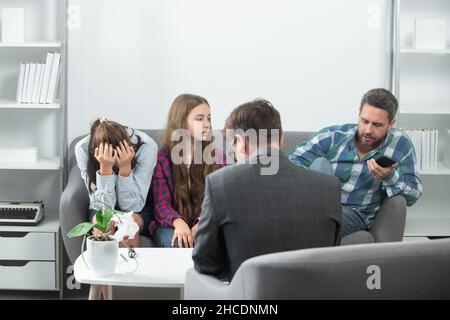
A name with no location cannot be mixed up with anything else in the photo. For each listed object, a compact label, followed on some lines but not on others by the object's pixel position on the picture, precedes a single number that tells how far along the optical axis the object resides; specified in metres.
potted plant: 3.07
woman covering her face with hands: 4.00
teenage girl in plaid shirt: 4.13
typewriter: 4.47
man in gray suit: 2.57
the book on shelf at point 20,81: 4.61
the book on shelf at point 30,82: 4.59
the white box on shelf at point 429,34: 4.75
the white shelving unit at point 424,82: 4.91
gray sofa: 4.04
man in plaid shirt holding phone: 4.12
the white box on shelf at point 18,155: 4.63
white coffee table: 3.02
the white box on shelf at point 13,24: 4.62
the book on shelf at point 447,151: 4.84
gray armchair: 2.20
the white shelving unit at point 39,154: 4.46
